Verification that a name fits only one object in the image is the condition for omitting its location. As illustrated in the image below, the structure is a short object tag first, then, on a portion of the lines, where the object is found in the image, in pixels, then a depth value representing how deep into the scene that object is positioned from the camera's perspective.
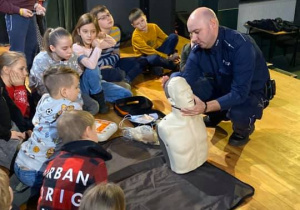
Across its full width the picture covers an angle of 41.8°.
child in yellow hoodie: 3.45
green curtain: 4.47
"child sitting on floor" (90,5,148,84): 3.16
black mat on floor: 1.84
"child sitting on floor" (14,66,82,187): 1.94
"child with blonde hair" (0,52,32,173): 2.14
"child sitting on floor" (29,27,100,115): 2.52
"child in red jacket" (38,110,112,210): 1.48
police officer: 2.11
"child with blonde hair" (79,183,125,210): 1.13
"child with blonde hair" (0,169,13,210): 1.16
